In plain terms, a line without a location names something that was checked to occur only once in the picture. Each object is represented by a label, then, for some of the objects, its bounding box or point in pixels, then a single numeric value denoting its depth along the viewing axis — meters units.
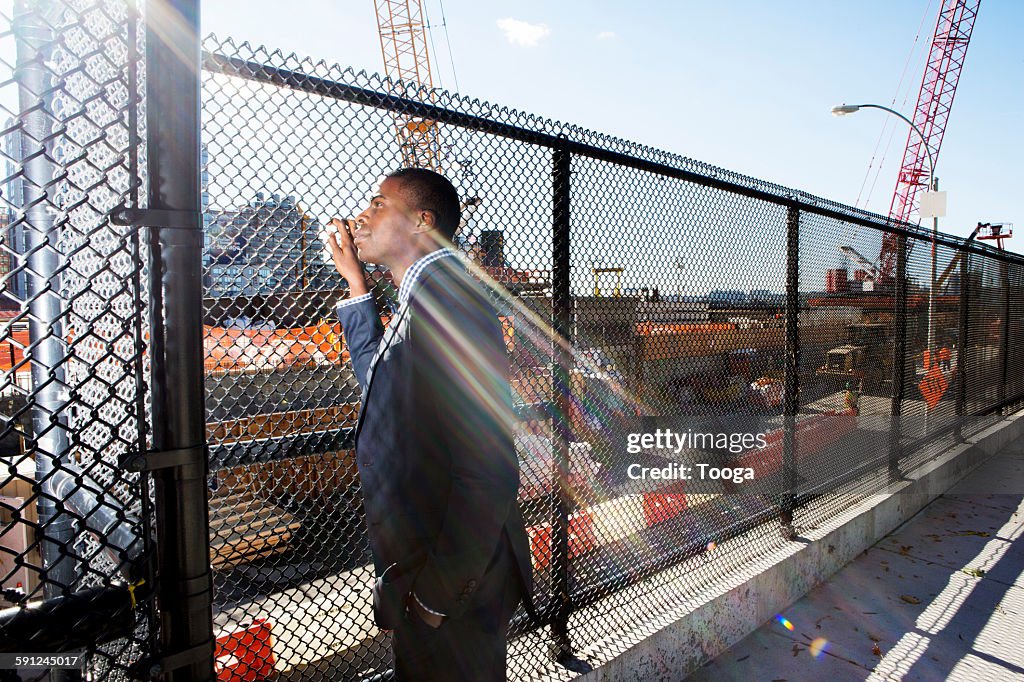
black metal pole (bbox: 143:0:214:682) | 1.45
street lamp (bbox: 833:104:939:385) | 7.00
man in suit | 1.70
